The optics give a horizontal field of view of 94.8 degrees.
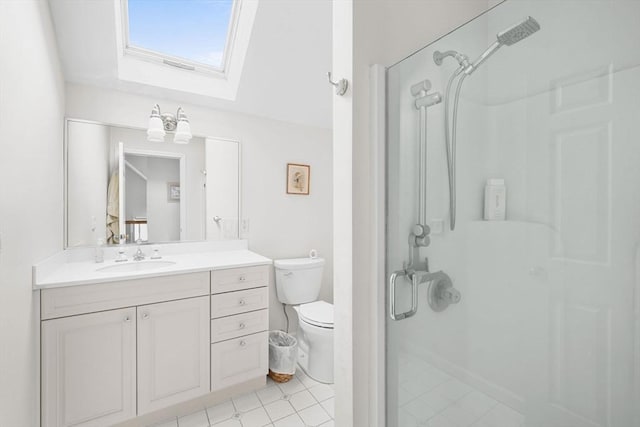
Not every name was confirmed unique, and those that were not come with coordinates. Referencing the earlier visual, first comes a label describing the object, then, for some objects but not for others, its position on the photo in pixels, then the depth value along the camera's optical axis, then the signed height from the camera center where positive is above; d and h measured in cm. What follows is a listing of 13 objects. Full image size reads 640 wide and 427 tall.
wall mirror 186 +18
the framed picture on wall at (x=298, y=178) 261 +31
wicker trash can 203 -104
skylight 192 +125
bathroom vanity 140 -66
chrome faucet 195 -29
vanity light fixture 197 +60
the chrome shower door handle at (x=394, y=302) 109 -33
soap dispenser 186 -25
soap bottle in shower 92 +4
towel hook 108 +47
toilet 202 -72
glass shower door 77 -3
